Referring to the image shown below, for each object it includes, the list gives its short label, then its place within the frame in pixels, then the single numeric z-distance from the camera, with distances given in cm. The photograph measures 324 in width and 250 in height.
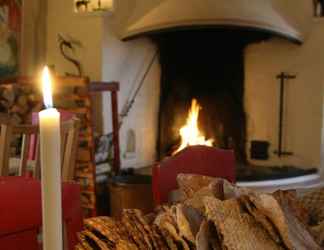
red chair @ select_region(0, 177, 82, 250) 90
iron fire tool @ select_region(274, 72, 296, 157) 360
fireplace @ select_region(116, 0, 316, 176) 367
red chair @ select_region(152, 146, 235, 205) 127
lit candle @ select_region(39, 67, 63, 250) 48
